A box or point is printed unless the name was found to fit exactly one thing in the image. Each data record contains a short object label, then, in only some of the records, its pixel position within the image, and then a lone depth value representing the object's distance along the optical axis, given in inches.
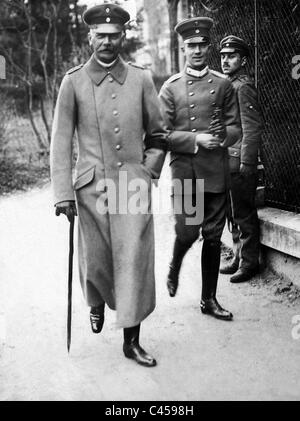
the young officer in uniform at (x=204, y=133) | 174.9
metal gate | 228.4
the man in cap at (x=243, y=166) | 203.6
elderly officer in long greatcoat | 151.9
